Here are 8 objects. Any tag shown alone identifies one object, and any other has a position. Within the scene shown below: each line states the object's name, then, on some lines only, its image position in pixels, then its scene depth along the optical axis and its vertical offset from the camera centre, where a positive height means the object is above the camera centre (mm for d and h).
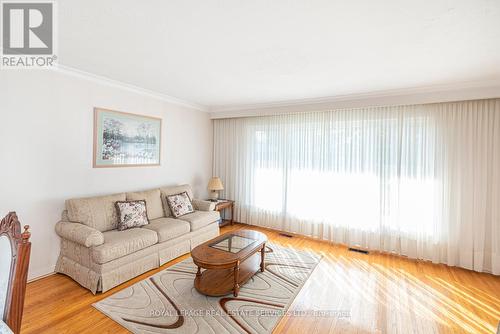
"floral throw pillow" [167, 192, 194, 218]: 3773 -645
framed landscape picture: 3297 +394
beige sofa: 2502 -927
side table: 4629 -818
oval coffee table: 2385 -973
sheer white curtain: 3143 -159
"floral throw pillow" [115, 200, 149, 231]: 3084 -676
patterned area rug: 2041 -1377
